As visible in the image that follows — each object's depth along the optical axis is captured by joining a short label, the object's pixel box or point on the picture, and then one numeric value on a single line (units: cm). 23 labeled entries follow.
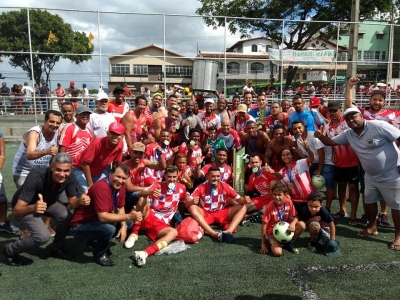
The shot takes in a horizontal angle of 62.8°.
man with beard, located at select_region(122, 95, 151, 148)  596
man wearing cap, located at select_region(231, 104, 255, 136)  673
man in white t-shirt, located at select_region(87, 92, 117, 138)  555
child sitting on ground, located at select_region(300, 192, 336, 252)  434
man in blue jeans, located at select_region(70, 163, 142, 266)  379
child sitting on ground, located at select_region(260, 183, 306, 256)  434
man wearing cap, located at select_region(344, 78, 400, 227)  504
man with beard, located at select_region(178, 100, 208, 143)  659
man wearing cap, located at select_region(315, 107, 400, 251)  435
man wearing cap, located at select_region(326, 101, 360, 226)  534
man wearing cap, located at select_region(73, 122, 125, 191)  442
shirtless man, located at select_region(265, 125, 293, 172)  579
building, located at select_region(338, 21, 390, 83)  1482
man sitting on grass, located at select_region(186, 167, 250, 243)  505
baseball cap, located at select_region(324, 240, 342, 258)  421
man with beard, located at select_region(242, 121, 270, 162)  634
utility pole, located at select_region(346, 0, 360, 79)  1246
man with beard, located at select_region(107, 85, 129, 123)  636
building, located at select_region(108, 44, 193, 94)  1118
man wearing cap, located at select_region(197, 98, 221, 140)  678
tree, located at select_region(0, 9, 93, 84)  1054
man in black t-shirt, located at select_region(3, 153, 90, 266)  362
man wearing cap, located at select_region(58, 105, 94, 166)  462
